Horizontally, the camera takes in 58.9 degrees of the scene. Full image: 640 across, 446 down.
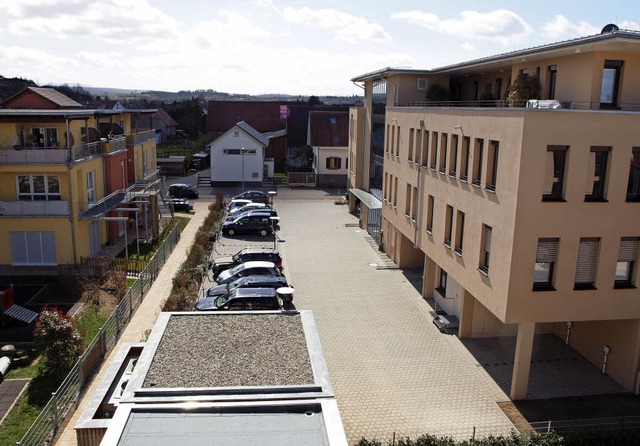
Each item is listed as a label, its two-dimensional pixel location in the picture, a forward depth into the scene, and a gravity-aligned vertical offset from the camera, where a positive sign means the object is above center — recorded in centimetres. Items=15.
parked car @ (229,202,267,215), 3845 -642
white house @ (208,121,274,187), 5228 -426
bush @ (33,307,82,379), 1597 -655
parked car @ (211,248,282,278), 2691 -691
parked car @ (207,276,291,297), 2236 -673
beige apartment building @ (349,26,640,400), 1455 -240
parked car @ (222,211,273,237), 3506 -690
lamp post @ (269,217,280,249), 3266 -740
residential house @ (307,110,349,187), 5459 -349
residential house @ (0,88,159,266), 2566 -369
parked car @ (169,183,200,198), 4728 -668
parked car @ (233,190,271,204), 4394 -648
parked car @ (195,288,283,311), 2045 -677
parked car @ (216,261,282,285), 2418 -676
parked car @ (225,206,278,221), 3589 -633
